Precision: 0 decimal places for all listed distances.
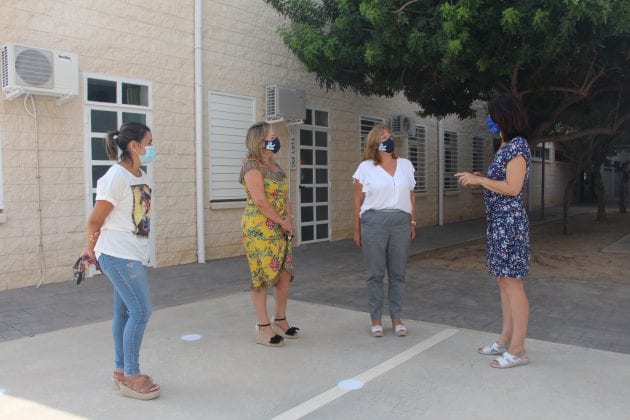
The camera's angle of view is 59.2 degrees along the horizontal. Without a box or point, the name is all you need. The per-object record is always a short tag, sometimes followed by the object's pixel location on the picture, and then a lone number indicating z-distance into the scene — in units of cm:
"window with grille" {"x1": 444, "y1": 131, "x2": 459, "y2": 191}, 1636
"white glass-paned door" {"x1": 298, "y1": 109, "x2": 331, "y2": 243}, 1102
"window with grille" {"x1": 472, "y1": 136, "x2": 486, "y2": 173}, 1811
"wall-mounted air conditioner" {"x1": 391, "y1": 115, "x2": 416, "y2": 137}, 1353
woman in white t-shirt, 337
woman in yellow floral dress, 438
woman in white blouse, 467
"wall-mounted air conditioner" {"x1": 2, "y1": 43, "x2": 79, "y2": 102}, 645
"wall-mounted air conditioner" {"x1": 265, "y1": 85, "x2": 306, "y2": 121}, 977
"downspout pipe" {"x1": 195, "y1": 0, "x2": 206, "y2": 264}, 874
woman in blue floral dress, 393
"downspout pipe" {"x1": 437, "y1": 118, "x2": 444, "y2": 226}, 1559
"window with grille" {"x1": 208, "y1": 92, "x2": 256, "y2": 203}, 914
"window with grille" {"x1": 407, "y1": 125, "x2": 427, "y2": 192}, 1474
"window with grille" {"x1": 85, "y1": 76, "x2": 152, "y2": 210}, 752
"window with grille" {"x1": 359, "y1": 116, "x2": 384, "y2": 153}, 1258
